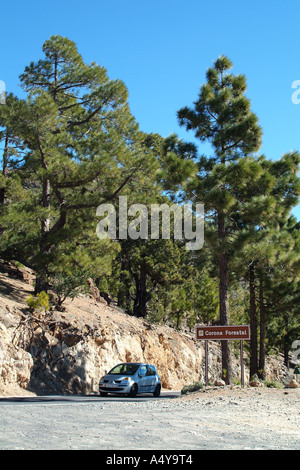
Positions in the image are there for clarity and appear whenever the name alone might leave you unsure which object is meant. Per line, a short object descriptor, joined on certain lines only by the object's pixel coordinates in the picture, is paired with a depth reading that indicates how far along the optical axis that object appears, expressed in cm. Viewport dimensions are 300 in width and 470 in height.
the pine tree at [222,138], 1917
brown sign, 1810
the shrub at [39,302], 2336
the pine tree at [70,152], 2330
